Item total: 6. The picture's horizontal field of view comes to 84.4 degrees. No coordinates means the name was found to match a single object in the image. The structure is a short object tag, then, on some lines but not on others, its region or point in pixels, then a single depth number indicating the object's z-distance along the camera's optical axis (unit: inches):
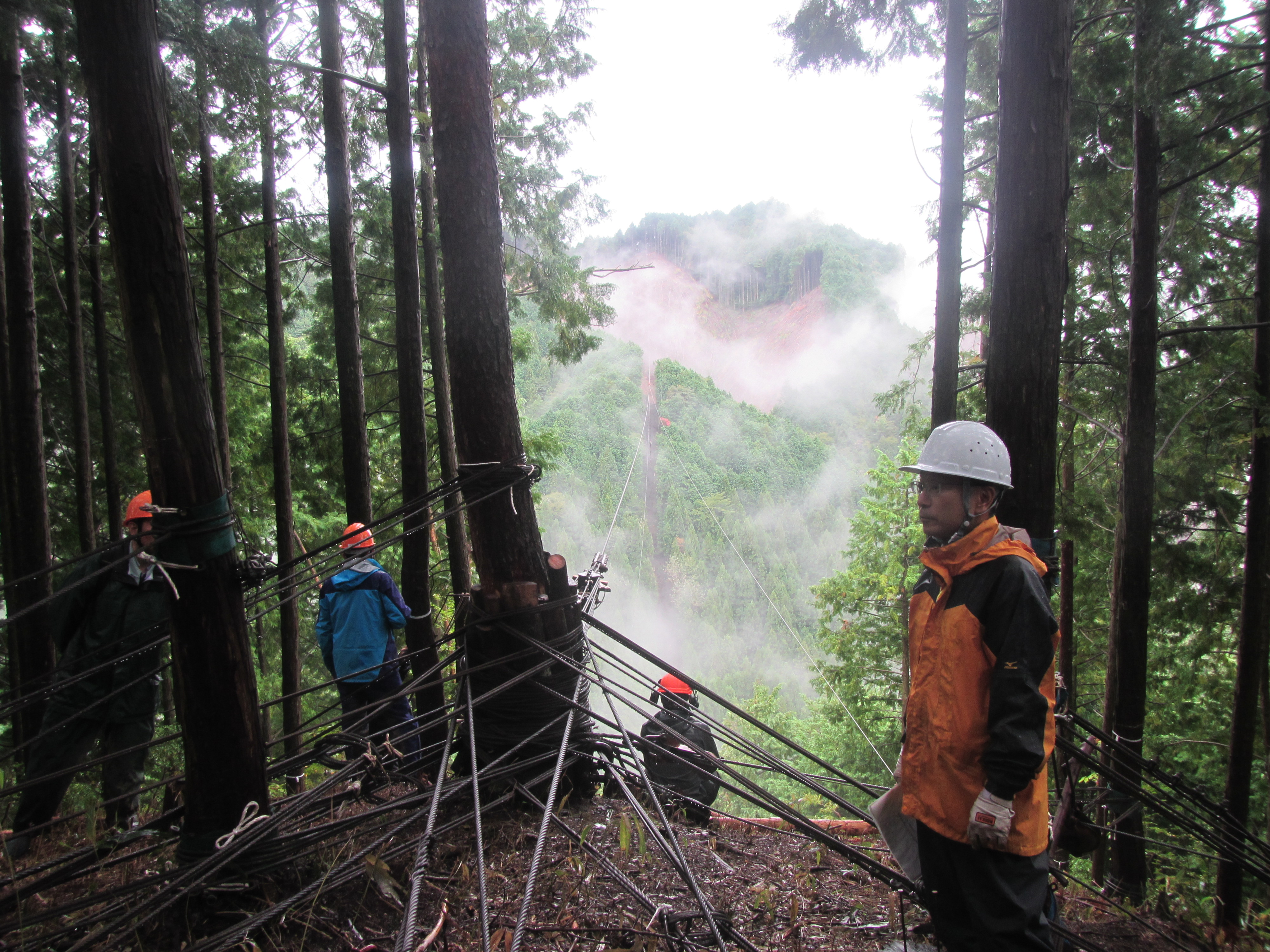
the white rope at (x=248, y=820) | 96.0
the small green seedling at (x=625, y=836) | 108.1
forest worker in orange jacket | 84.3
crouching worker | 120.5
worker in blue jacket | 201.9
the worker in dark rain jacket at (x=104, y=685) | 152.6
